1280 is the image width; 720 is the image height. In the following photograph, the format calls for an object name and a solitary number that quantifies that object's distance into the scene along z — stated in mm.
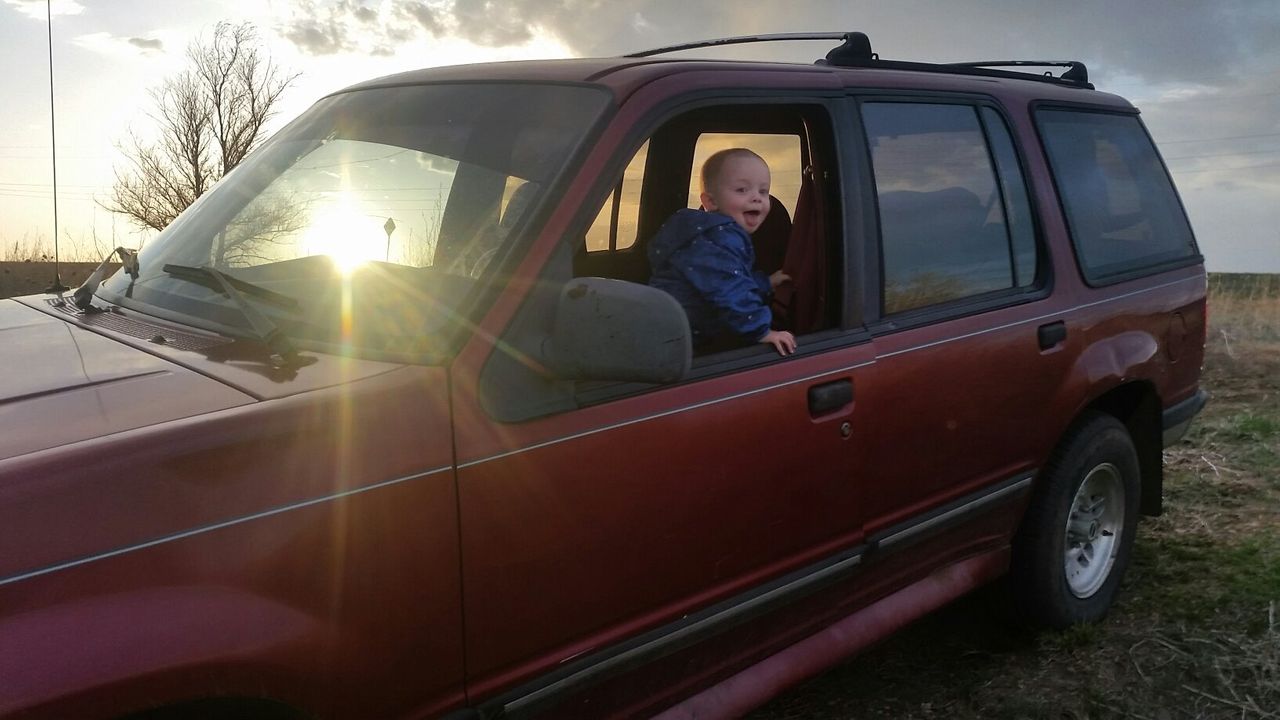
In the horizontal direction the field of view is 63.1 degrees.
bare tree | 41156
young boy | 2693
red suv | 1744
